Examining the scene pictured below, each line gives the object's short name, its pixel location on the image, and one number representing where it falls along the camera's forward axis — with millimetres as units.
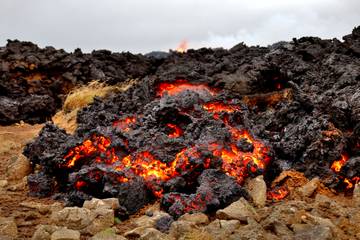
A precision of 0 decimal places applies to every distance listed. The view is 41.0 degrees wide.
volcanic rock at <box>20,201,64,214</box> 6484
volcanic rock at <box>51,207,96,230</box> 5754
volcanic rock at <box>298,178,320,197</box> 6891
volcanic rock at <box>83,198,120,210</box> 6277
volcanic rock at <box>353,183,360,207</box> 6484
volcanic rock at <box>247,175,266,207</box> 6672
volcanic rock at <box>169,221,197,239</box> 5332
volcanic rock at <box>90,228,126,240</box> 5273
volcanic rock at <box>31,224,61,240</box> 5301
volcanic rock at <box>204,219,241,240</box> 5285
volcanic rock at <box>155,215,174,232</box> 5824
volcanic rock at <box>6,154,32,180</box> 8695
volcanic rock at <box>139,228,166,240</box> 5188
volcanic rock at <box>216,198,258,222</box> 5690
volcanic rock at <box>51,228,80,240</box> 5238
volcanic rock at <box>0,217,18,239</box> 5406
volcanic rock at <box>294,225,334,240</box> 5051
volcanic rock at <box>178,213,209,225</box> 5918
